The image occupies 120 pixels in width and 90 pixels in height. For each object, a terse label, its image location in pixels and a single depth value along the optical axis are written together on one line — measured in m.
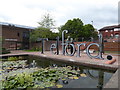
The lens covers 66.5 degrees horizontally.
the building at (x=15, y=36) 15.76
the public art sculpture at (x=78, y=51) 6.07
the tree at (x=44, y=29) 15.76
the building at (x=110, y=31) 24.10
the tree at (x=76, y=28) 20.61
